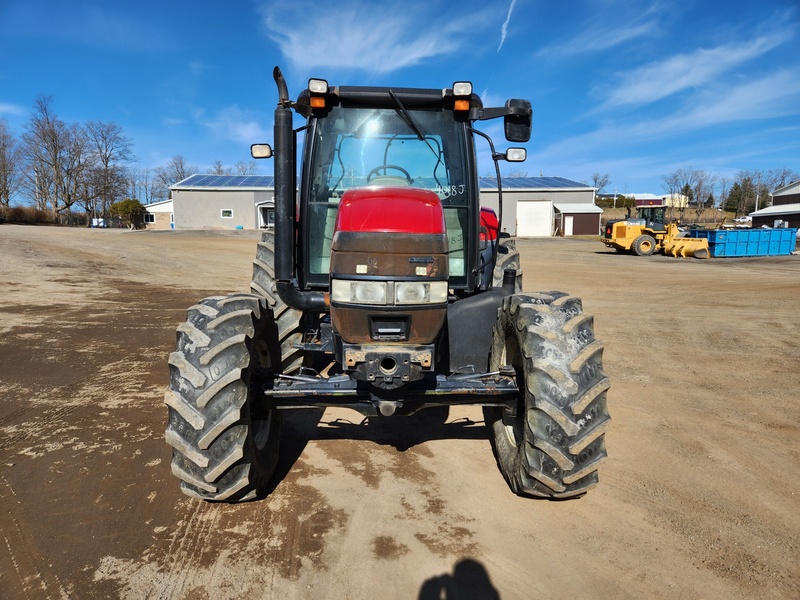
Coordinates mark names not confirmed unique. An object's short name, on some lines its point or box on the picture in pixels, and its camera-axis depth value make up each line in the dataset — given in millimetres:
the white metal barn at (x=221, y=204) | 41938
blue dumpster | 25469
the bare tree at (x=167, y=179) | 82375
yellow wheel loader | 25406
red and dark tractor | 2887
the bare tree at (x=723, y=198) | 80912
